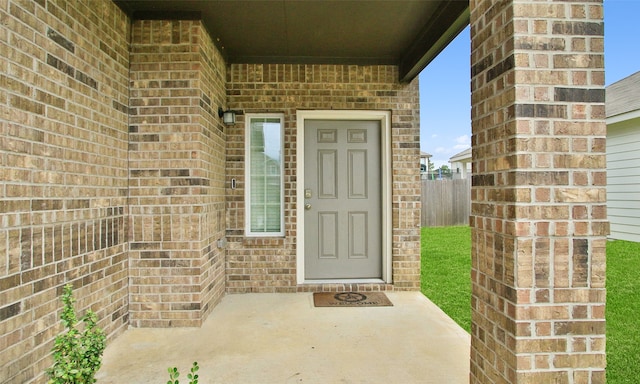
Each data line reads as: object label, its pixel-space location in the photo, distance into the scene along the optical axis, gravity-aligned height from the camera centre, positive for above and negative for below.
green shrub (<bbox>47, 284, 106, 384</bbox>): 1.40 -0.65
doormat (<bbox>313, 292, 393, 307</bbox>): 3.77 -1.15
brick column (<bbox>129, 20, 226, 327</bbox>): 3.16 +0.15
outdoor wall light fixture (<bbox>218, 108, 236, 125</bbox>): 3.96 +0.84
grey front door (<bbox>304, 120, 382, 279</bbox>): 4.39 -0.09
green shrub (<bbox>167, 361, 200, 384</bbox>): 1.24 -0.63
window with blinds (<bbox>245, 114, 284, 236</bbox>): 4.32 +0.21
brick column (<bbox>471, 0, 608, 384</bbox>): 1.43 -0.02
